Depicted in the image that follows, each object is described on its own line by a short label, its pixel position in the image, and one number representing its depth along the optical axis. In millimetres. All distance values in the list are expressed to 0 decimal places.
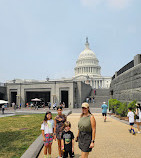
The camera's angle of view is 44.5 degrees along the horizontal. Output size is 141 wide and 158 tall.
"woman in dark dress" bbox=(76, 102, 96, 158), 4211
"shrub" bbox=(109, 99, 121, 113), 17856
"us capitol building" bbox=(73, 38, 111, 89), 111875
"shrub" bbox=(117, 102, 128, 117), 15562
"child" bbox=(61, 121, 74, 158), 5086
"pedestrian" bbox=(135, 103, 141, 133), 9297
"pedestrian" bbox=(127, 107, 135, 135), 9461
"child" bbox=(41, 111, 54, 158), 5406
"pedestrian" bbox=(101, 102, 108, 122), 14938
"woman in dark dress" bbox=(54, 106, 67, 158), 5762
